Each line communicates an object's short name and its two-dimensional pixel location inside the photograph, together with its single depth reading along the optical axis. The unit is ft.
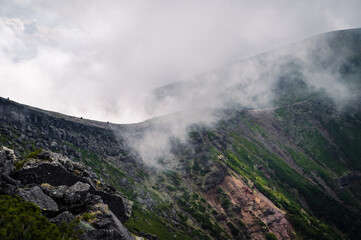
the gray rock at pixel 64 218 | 97.87
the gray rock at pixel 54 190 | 120.37
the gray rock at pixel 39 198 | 102.78
